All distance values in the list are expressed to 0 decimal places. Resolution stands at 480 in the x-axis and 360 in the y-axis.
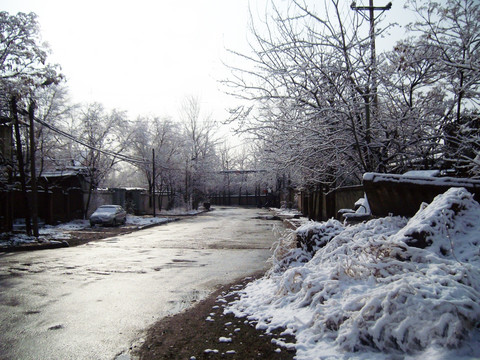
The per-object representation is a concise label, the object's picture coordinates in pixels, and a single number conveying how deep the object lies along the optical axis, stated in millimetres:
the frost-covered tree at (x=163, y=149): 43531
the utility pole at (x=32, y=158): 14914
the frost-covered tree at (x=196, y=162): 47750
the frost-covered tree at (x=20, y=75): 15000
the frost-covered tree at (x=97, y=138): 29562
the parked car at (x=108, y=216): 23036
